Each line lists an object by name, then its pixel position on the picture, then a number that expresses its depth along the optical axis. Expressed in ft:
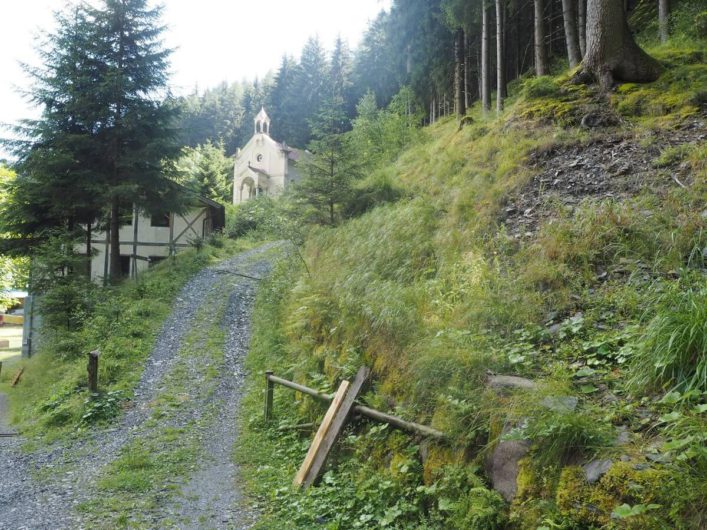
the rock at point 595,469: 10.36
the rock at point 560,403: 12.16
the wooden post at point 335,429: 18.91
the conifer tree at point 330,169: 43.47
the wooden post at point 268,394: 27.61
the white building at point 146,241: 78.69
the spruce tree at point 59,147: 57.16
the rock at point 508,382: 13.99
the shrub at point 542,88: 37.63
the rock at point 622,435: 10.94
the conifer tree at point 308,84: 169.99
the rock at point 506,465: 12.18
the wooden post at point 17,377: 51.15
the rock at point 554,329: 16.59
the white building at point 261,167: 145.59
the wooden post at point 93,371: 33.53
